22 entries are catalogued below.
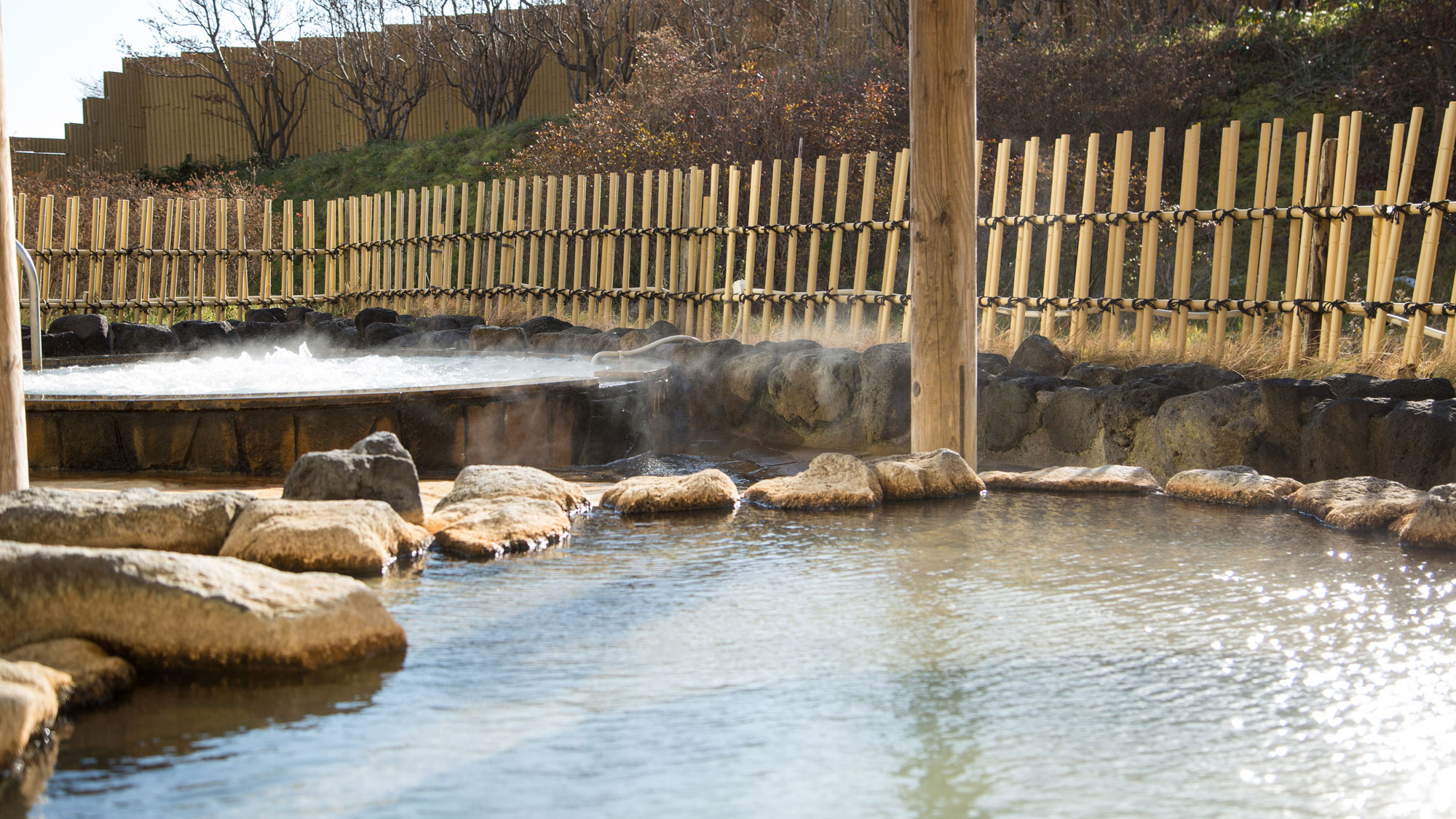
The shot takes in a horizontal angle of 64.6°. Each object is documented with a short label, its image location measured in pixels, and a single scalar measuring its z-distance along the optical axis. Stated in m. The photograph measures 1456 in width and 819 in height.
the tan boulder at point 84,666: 2.48
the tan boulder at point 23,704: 2.14
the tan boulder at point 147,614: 2.65
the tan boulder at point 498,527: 3.78
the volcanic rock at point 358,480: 4.06
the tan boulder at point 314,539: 3.46
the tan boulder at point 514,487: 4.35
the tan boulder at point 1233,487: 4.48
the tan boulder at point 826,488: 4.57
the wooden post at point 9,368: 3.84
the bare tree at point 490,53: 22.91
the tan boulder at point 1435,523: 3.76
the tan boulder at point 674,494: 4.50
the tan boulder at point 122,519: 3.45
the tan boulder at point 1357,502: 4.03
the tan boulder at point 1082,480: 4.84
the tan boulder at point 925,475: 4.71
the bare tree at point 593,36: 20.89
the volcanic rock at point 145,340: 9.14
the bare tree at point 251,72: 24.94
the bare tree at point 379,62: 24.02
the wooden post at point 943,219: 5.00
